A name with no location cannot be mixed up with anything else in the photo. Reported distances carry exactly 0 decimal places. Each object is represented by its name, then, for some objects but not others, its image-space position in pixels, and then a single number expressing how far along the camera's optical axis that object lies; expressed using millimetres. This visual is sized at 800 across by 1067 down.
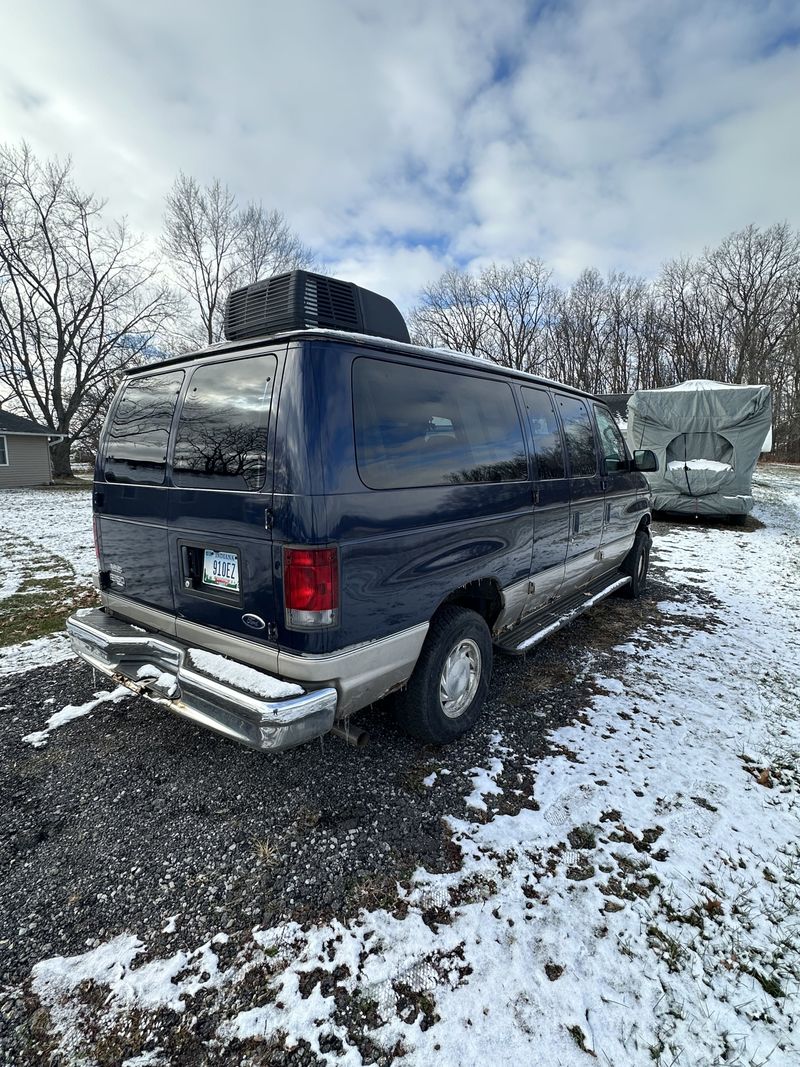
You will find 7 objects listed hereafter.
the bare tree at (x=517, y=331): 45188
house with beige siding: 23672
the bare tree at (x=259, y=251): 31234
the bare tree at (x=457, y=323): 45750
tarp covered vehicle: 11195
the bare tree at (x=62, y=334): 27812
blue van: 2195
